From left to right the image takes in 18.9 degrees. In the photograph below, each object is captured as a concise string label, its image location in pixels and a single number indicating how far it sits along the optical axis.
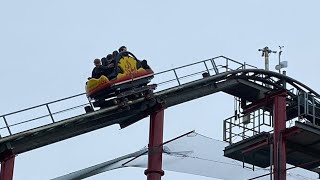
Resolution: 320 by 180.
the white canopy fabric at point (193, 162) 28.12
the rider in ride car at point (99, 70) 28.25
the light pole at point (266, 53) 31.91
